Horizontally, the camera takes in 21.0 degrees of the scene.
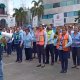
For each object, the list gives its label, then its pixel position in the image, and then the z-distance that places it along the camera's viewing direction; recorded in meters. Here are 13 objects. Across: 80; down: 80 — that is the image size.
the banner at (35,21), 10.64
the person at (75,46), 8.11
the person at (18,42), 9.83
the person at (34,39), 10.29
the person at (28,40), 9.92
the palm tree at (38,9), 50.77
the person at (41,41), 8.56
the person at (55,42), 8.44
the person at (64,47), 7.49
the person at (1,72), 5.53
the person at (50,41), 8.84
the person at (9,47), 12.28
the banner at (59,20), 8.33
